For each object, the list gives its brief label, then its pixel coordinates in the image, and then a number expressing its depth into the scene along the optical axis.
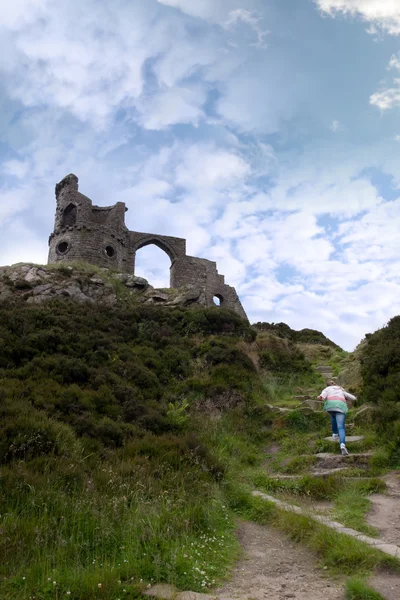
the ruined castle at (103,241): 24.70
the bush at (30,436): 6.04
